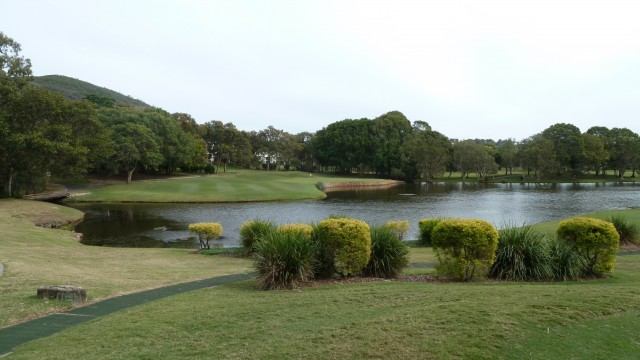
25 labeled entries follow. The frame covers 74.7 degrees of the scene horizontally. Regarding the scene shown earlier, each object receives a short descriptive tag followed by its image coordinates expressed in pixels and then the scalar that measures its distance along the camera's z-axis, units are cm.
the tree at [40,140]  3562
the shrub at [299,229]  1225
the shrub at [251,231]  1736
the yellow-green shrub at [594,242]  1143
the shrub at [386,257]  1197
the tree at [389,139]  10125
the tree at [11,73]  3719
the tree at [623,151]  9550
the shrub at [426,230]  2055
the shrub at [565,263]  1138
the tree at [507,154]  10450
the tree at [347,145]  10756
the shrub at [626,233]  1833
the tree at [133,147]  5778
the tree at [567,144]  9656
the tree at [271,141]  11763
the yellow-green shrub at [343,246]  1124
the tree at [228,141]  9675
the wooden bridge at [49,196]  4049
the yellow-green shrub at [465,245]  1055
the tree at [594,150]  9519
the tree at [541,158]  9394
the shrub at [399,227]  2122
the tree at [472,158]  9494
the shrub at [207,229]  2106
